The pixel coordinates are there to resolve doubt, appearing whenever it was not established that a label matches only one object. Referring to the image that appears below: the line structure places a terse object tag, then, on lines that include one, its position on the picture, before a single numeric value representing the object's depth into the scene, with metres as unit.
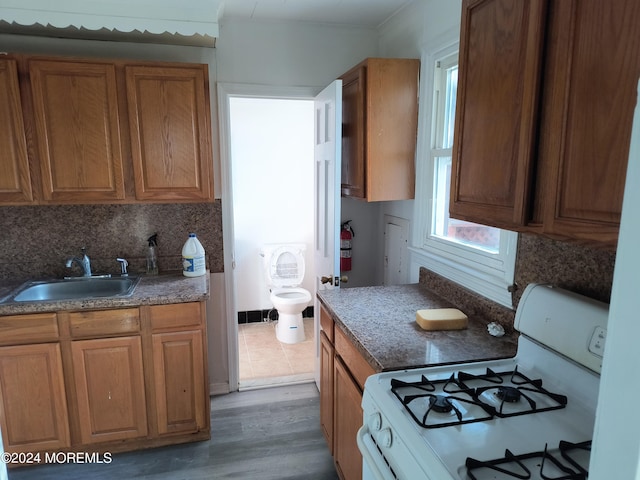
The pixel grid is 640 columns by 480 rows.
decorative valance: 1.94
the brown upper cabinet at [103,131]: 2.11
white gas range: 0.92
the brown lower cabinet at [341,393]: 1.64
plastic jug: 2.45
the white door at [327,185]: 2.19
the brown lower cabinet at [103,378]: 2.05
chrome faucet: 2.44
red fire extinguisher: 2.87
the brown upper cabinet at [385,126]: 2.18
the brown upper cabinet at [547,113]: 0.85
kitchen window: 1.82
